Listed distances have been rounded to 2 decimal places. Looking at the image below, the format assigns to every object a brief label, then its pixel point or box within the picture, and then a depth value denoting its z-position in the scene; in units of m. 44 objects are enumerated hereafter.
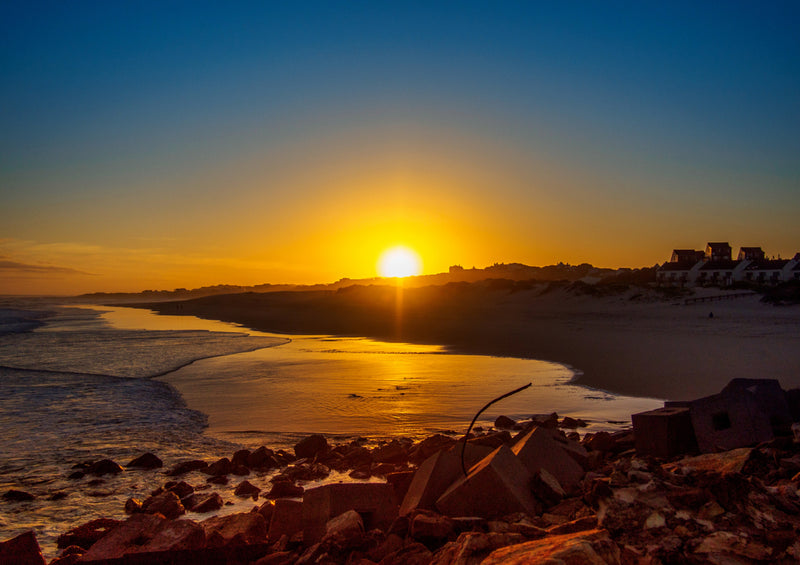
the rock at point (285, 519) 4.27
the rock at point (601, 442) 6.11
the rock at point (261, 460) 6.60
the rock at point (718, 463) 3.99
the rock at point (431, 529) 3.77
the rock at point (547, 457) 4.78
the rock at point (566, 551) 2.71
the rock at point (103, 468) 6.55
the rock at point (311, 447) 7.09
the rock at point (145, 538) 3.70
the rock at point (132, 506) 5.32
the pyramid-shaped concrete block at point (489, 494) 4.18
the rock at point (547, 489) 4.34
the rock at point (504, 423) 8.42
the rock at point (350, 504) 4.31
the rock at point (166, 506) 5.12
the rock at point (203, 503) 5.25
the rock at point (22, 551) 3.66
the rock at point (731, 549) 2.75
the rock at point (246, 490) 5.68
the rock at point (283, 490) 5.59
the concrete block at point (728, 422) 5.30
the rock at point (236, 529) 3.93
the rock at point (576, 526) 3.38
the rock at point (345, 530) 3.87
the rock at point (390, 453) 6.58
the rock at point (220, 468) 6.36
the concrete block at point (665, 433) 5.53
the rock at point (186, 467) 6.54
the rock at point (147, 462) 6.88
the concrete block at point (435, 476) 4.46
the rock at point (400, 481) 5.07
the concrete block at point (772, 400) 5.91
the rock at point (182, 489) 5.67
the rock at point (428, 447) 6.39
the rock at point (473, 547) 3.13
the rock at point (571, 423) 8.51
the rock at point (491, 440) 5.80
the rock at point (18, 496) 5.69
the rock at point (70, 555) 3.87
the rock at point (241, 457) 6.64
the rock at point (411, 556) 3.46
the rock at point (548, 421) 7.72
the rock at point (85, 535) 4.56
